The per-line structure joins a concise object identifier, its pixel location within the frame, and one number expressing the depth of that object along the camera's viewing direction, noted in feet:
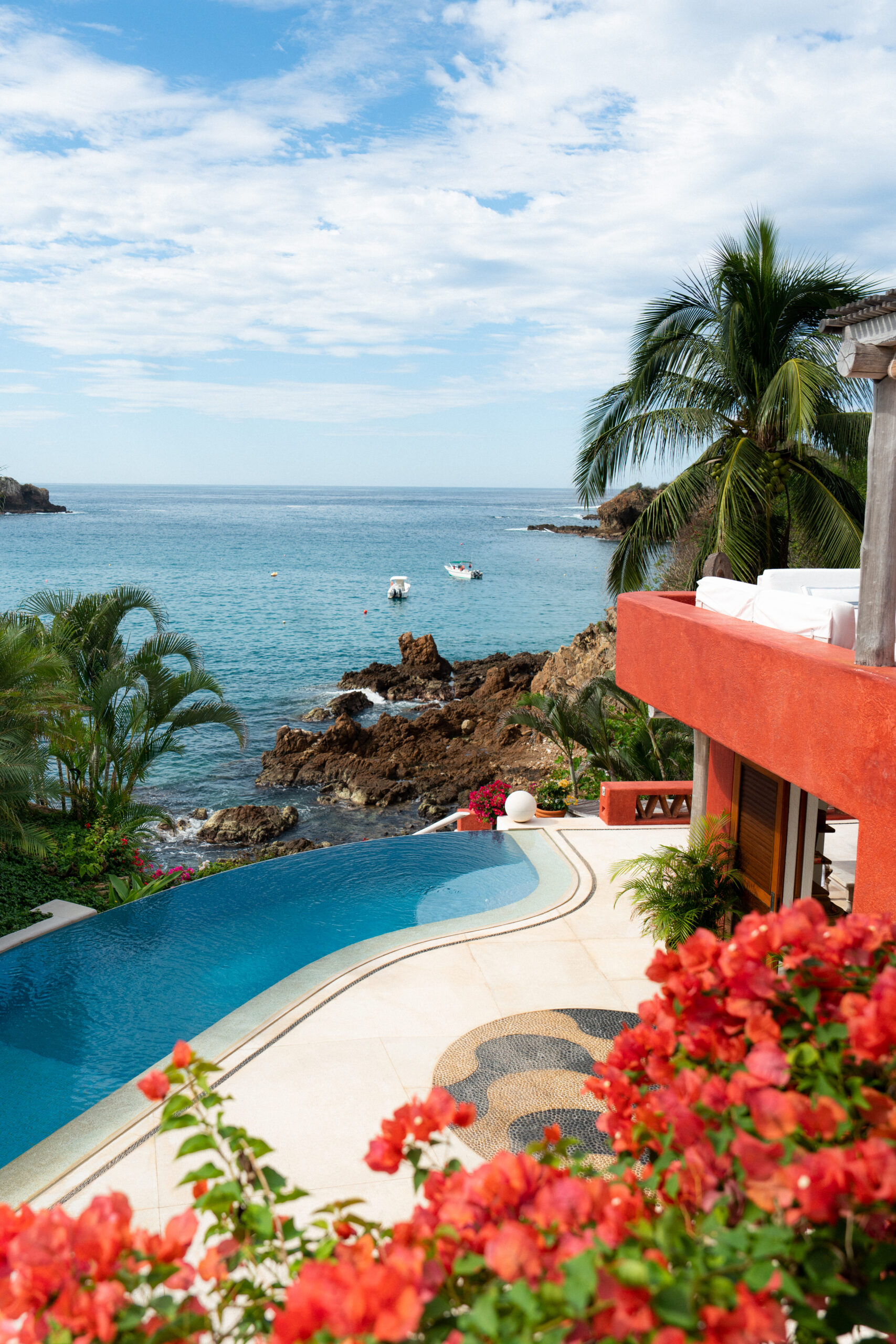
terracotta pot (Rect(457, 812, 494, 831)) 49.78
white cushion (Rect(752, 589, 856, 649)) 20.49
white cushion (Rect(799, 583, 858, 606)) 23.85
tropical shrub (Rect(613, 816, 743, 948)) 29.48
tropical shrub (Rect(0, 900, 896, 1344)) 5.11
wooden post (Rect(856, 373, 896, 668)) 16.52
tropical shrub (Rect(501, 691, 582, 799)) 56.44
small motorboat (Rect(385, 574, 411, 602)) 231.91
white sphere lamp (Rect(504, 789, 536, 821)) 45.09
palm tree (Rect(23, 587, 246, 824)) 48.65
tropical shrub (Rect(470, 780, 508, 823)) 49.60
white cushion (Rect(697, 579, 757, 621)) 24.88
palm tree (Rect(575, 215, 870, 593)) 39.68
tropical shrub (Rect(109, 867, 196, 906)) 41.68
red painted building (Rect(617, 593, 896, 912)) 16.83
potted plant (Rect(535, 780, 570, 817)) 48.98
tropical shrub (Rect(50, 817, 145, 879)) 43.78
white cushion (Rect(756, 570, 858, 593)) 25.30
